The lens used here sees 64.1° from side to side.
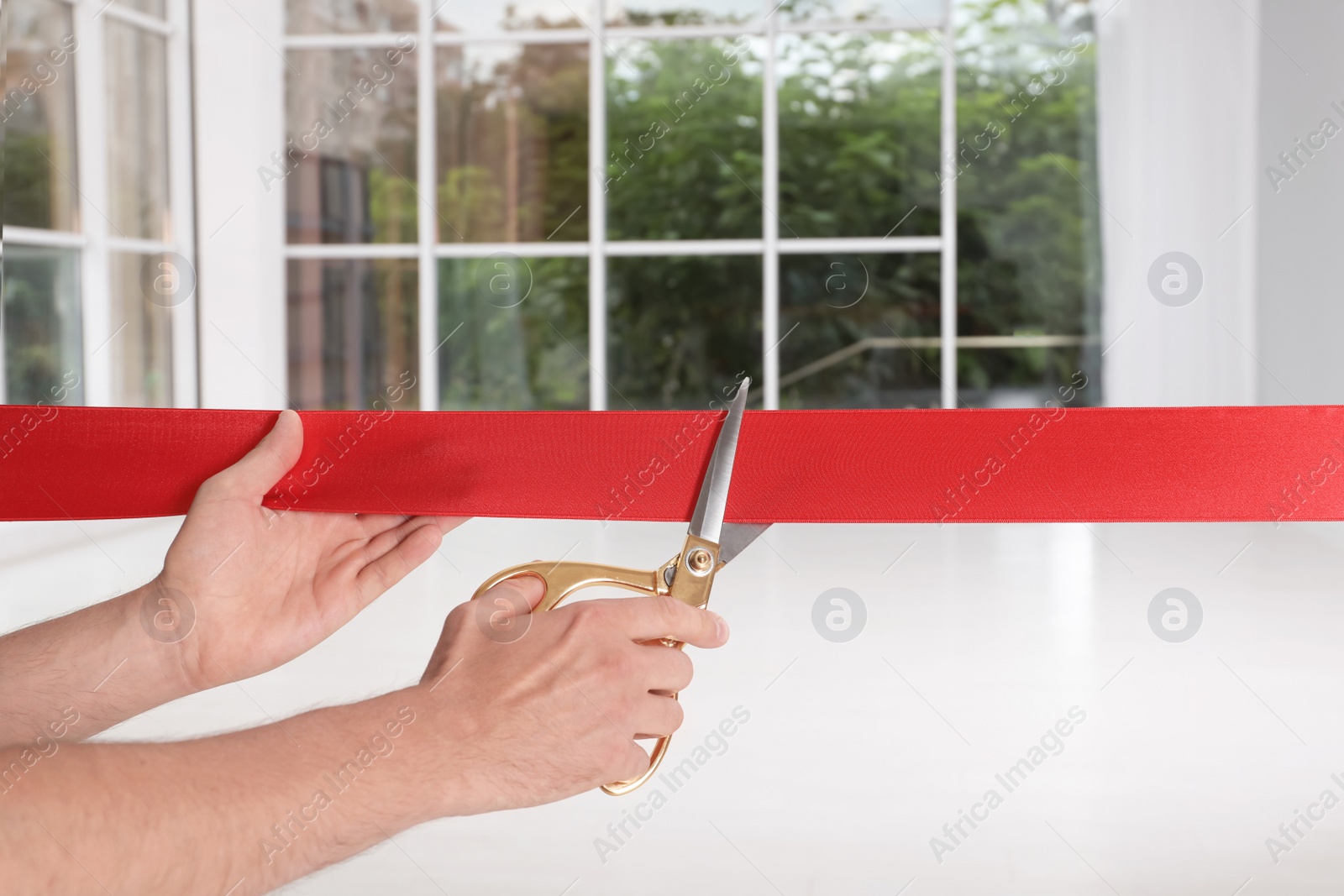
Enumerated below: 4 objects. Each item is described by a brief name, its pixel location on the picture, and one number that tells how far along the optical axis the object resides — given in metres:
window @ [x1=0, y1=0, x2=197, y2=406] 4.43
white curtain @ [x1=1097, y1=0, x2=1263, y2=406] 5.45
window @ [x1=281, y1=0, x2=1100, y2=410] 6.20
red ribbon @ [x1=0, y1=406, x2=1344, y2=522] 0.83
